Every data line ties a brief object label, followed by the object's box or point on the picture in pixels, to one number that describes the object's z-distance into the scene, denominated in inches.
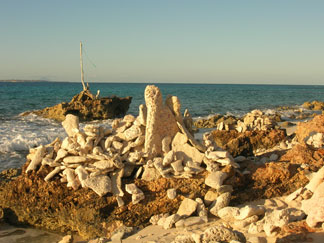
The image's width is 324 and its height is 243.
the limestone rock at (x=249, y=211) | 194.1
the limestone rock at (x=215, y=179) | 223.1
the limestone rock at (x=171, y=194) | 218.7
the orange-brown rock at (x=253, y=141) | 374.3
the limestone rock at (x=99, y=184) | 221.8
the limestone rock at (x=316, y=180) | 213.9
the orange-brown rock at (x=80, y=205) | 213.5
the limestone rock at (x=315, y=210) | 168.4
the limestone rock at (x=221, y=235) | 142.4
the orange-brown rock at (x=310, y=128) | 351.6
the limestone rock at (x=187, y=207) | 207.4
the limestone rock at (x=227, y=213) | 204.2
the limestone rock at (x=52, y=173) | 236.2
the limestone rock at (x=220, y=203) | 211.3
